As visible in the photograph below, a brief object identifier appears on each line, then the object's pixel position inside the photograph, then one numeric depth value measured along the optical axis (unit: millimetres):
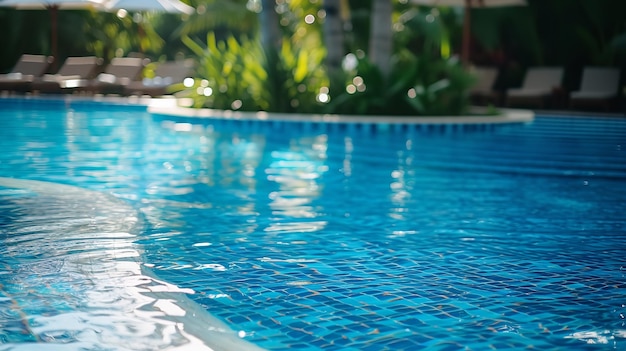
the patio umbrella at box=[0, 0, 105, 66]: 20250
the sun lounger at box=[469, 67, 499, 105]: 19719
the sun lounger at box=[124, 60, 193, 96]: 20578
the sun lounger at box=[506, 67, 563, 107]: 18812
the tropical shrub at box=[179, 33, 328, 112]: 14625
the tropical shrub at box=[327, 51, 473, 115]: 14234
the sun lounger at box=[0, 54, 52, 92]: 20000
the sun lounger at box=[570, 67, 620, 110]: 17844
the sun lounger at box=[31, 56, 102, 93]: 19984
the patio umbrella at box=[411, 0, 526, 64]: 16625
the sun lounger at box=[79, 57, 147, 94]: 20344
